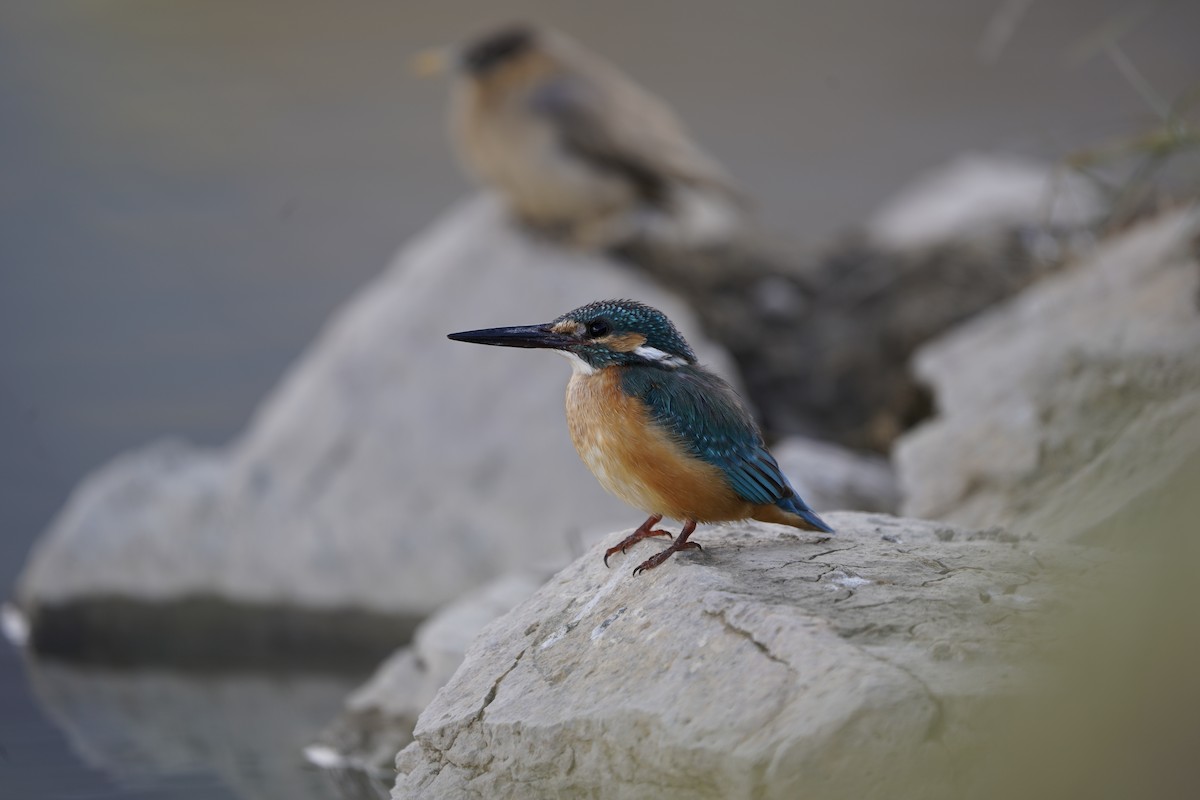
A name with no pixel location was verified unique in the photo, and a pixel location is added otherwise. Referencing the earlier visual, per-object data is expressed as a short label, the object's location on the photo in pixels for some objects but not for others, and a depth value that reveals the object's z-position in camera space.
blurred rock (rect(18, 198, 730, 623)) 13.50
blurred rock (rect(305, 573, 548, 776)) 8.49
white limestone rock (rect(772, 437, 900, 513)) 10.03
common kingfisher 5.87
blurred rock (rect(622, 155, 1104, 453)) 14.98
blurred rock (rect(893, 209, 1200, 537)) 7.32
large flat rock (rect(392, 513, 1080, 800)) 4.19
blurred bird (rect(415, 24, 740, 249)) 15.48
